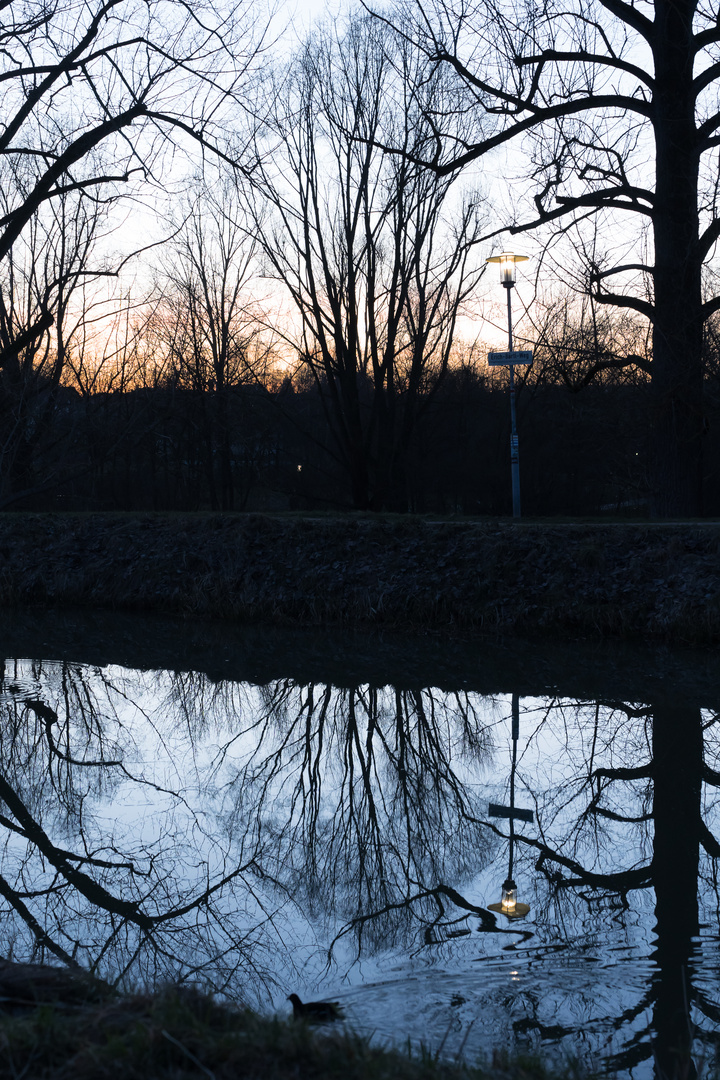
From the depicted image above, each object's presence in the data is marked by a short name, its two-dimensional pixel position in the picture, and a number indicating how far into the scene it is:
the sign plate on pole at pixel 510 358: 16.95
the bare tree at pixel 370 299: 22.34
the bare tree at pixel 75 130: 10.48
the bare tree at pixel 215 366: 30.92
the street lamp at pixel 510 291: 18.47
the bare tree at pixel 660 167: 13.52
